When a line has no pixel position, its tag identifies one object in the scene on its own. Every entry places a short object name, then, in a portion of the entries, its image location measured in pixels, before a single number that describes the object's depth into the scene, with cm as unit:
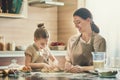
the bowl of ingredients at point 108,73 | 166
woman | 237
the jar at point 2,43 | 326
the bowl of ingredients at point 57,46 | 375
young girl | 262
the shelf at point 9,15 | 325
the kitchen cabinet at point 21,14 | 329
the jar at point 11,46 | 335
